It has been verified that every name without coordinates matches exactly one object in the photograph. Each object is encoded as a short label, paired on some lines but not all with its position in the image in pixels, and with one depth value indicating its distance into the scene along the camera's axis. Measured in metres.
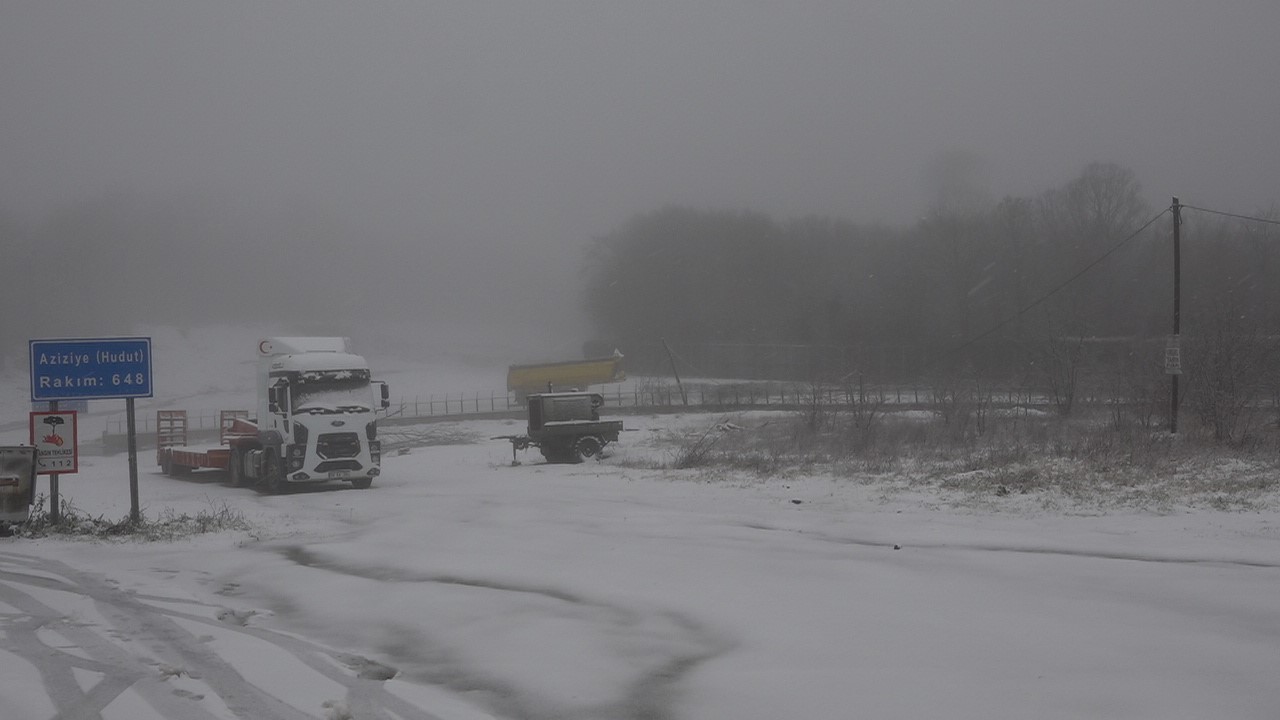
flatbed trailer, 26.86
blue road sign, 14.38
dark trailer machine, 29.83
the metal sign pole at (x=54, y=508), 14.09
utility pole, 26.19
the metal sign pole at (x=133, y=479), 14.41
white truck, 22.84
